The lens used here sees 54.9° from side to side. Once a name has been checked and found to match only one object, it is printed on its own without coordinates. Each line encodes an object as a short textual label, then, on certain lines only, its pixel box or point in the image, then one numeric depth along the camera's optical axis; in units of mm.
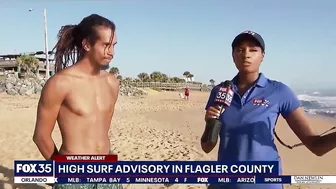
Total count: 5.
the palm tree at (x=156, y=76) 74550
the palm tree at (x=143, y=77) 73575
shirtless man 2094
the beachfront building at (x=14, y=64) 53628
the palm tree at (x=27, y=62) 48094
